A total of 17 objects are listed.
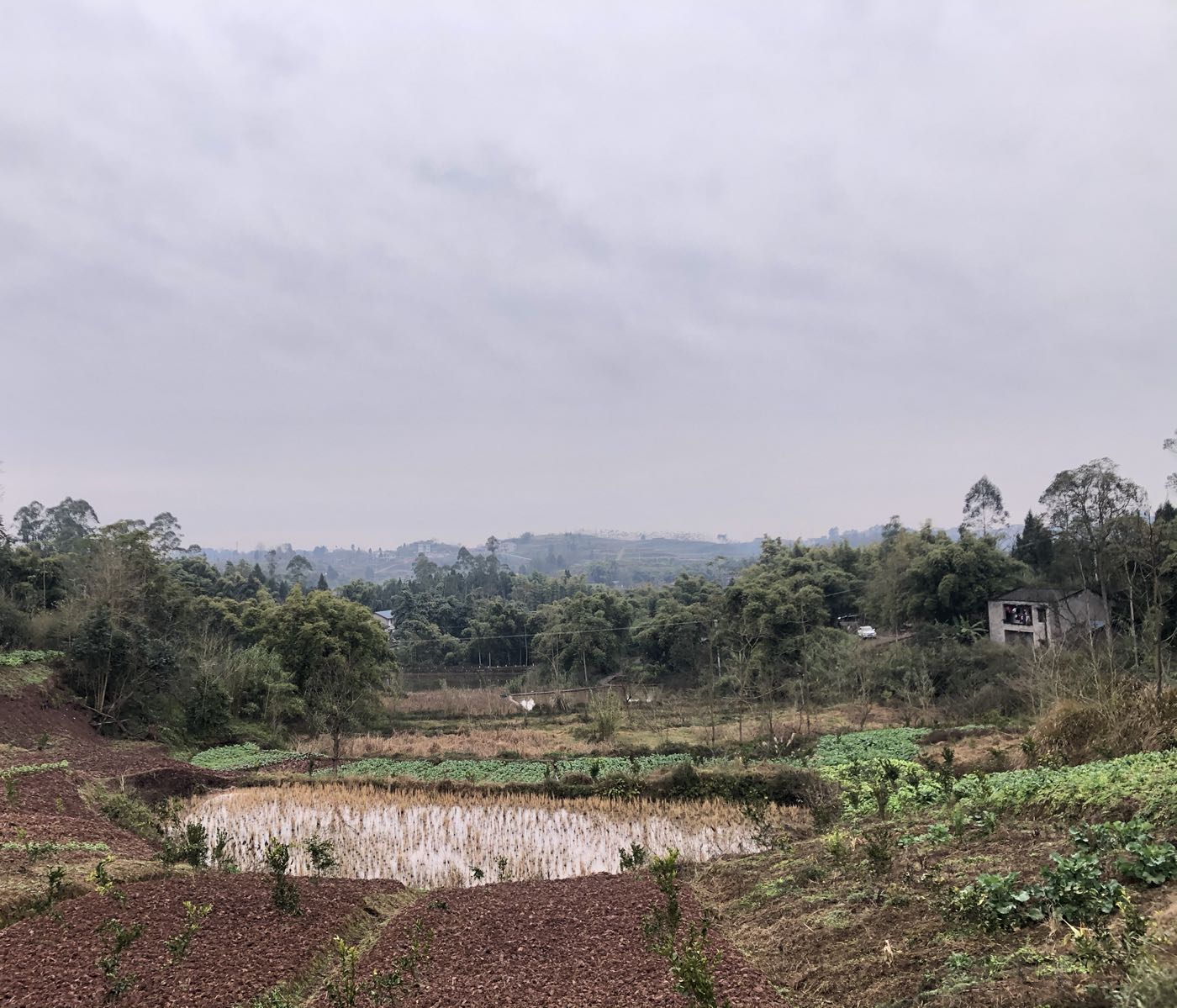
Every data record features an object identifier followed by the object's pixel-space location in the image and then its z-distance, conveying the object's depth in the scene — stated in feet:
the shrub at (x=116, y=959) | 17.67
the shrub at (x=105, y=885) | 23.39
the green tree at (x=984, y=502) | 198.90
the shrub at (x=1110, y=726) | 34.01
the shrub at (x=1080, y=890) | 15.40
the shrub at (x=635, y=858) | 30.73
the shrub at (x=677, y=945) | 12.59
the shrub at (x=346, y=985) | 15.42
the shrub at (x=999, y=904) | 16.26
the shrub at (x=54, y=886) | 22.75
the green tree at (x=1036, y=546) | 143.23
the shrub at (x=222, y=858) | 30.89
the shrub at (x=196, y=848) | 29.86
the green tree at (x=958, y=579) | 126.11
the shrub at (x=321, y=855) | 31.48
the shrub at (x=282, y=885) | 24.31
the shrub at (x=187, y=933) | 19.47
